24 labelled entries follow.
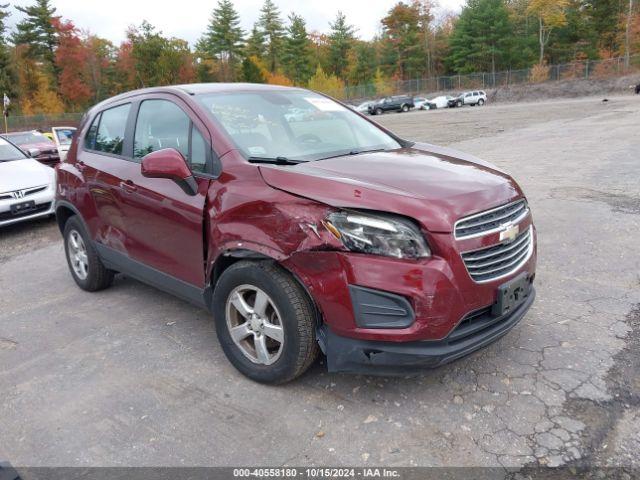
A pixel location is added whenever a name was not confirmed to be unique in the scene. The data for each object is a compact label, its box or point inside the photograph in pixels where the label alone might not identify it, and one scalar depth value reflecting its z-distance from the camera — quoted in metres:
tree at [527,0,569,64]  65.94
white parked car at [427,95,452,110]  54.41
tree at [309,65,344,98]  75.25
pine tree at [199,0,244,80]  79.50
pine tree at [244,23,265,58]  82.69
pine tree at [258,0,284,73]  83.69
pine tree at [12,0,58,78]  65.94
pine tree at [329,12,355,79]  85.31
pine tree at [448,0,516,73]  67.81
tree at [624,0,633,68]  60.06
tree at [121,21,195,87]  67.75
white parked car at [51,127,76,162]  15.29
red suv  2.76
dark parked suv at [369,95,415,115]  53.12
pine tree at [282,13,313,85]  81.12
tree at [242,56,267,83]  72.68
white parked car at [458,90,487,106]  52.88
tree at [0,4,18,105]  59.56
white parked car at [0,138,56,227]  7.83
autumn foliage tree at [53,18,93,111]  64.12
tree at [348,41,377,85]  81.75
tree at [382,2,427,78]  76.38
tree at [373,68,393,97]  72.12
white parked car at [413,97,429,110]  55.16
